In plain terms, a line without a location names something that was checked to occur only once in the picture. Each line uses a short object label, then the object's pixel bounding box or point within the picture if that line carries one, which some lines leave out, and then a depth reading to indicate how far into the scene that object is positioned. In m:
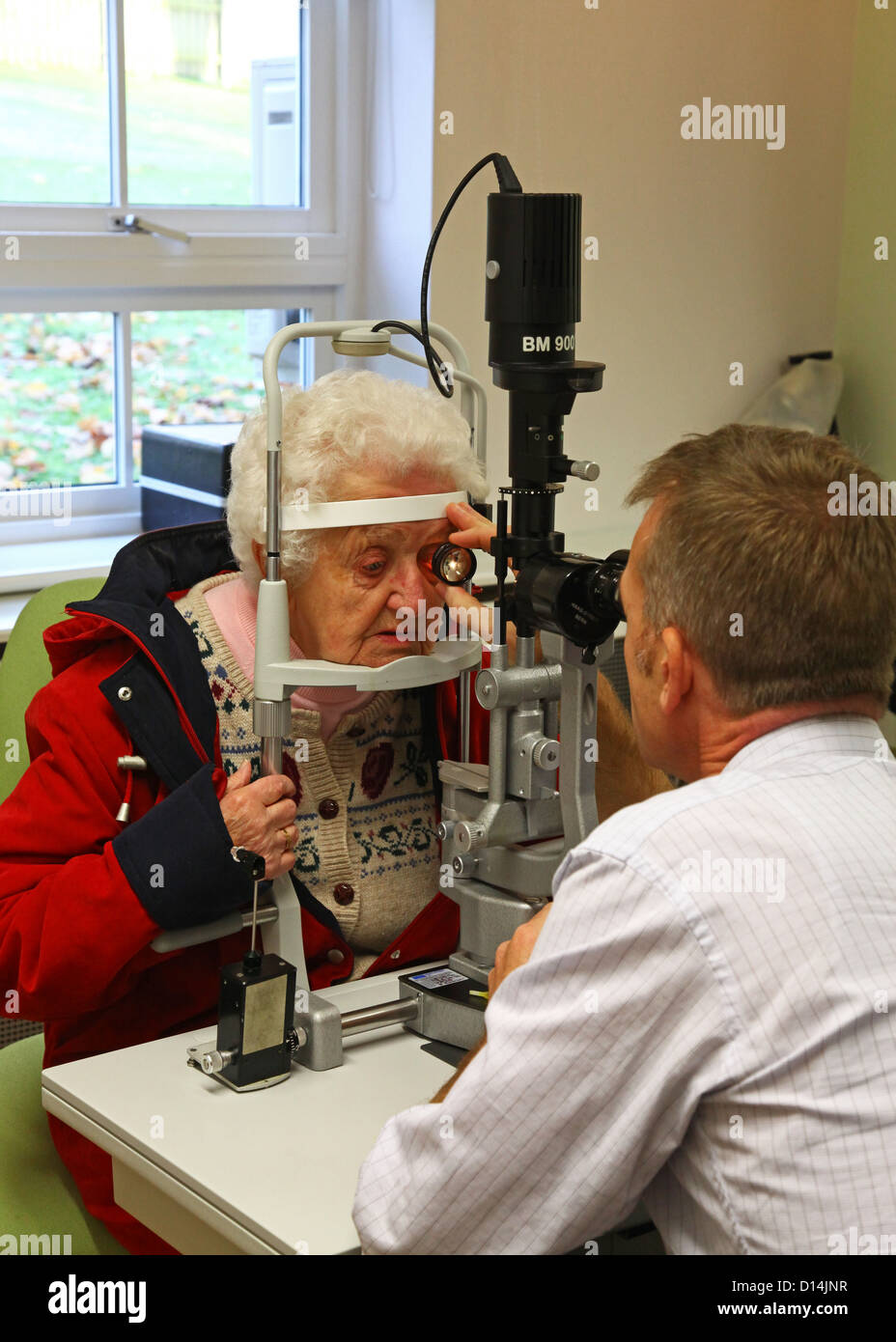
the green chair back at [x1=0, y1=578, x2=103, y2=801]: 2.02
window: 2.48
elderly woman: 1.51
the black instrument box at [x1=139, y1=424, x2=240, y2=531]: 2.51
